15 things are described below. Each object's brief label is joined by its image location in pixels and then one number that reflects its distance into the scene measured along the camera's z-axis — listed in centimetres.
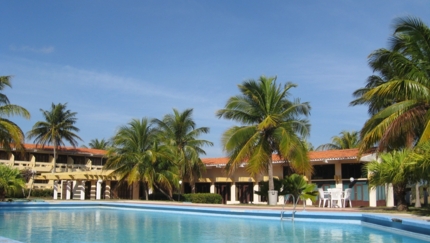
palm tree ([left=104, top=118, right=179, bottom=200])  3011
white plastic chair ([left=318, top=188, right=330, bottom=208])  2103
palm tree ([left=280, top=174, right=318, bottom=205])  2420
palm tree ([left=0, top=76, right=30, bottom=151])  2344
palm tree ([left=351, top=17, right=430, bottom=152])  1606
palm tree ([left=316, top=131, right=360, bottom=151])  4231
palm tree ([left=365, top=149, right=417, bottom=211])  1447
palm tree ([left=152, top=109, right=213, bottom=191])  3278
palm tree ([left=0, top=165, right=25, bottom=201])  2551
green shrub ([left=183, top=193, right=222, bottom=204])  2953
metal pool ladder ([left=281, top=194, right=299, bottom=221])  1650
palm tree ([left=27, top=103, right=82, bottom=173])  4097
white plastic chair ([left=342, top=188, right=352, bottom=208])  2030
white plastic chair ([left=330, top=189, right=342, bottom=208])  2042
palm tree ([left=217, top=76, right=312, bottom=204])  2233
